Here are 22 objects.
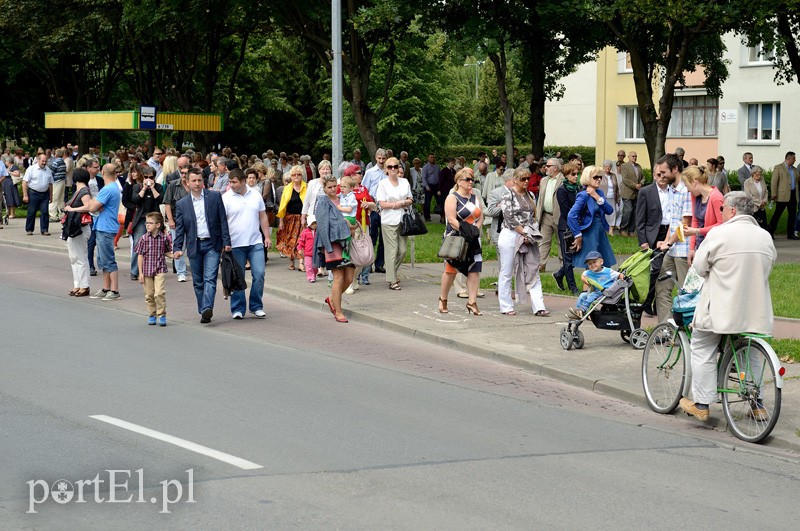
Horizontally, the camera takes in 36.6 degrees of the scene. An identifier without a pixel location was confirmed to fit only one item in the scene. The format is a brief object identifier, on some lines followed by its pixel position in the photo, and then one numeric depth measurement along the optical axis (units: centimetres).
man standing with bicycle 892
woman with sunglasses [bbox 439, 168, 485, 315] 1466
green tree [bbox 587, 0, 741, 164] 2334
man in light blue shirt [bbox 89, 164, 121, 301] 1628
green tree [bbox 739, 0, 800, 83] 2364
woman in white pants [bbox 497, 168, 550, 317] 1453
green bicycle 887
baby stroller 1196
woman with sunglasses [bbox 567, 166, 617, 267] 1435
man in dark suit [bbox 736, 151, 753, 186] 2544
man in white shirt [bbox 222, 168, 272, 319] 1455
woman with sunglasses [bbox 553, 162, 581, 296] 1656
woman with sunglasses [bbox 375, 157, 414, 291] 1698
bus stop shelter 3123
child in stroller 1220
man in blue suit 1416
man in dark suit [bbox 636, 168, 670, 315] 1295
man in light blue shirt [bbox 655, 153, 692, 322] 1236
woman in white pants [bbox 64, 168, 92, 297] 1650
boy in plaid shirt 1401
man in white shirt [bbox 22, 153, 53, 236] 2681
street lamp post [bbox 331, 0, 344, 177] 2009
